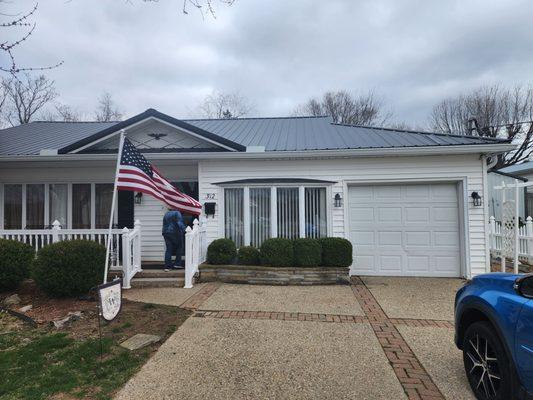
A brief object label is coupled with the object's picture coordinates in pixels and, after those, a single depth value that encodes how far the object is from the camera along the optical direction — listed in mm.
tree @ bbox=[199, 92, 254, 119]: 32594
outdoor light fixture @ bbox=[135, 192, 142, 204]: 10211
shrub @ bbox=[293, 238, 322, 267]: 8320
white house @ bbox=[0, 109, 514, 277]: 9070
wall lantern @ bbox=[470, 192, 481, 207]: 8820
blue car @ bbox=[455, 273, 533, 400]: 2680
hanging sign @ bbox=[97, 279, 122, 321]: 4102
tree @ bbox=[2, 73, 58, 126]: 20417
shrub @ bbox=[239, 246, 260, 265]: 8656
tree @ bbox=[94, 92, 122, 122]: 32562
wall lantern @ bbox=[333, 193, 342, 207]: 9359
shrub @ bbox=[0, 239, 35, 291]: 6887
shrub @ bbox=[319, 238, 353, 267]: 8375
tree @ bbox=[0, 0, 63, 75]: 4648
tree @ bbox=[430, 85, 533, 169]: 25891
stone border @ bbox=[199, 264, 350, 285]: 8195
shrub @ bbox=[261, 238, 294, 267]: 8391
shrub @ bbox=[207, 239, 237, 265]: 8578
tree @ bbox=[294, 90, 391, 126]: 31453
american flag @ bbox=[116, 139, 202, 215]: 5562
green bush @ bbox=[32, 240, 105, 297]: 6469
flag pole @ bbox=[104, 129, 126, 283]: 5306
